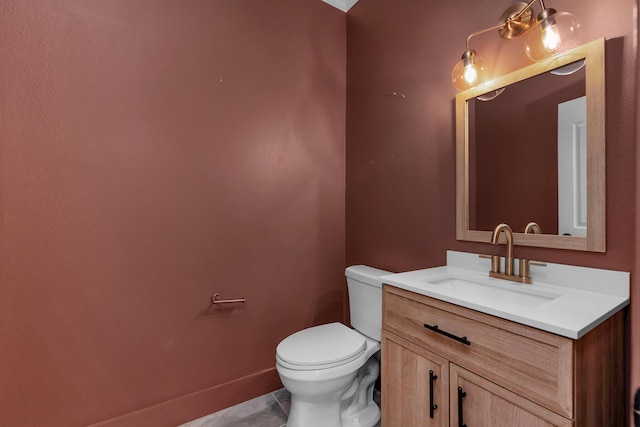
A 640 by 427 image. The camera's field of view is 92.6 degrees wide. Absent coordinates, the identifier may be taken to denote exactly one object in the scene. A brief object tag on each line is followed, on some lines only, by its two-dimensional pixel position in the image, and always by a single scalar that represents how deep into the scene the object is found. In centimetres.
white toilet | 140
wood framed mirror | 108
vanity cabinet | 80
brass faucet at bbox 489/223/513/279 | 127
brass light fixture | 109
